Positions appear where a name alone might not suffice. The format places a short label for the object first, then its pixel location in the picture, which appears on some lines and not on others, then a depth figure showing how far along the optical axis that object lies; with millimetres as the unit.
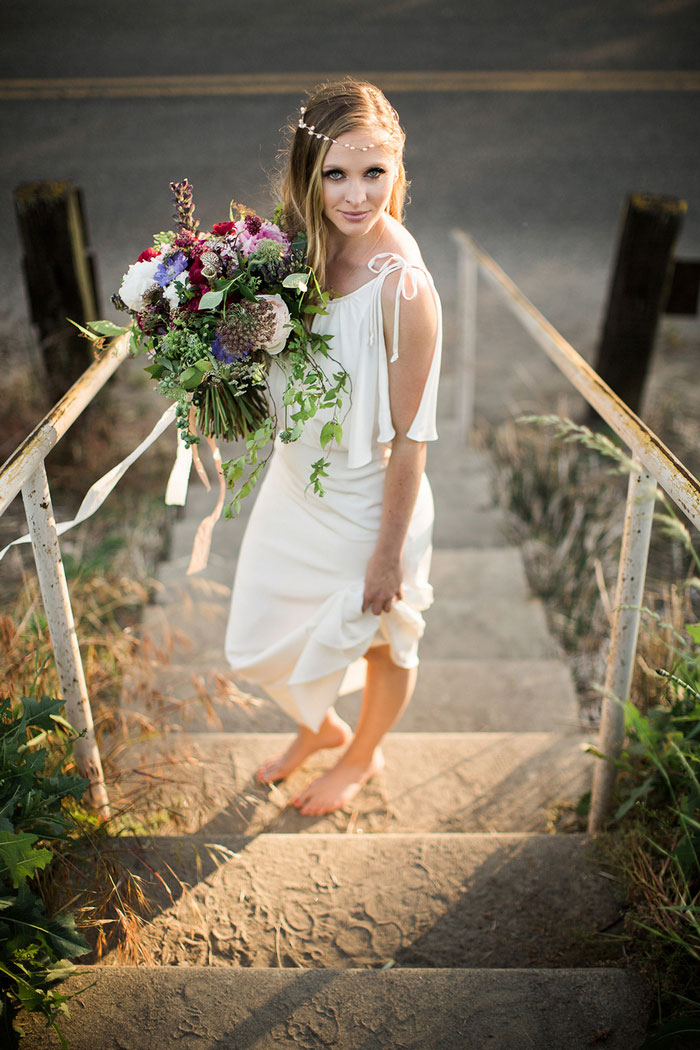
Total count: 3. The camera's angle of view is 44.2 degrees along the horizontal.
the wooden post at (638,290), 3781
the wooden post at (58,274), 3715
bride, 1672
